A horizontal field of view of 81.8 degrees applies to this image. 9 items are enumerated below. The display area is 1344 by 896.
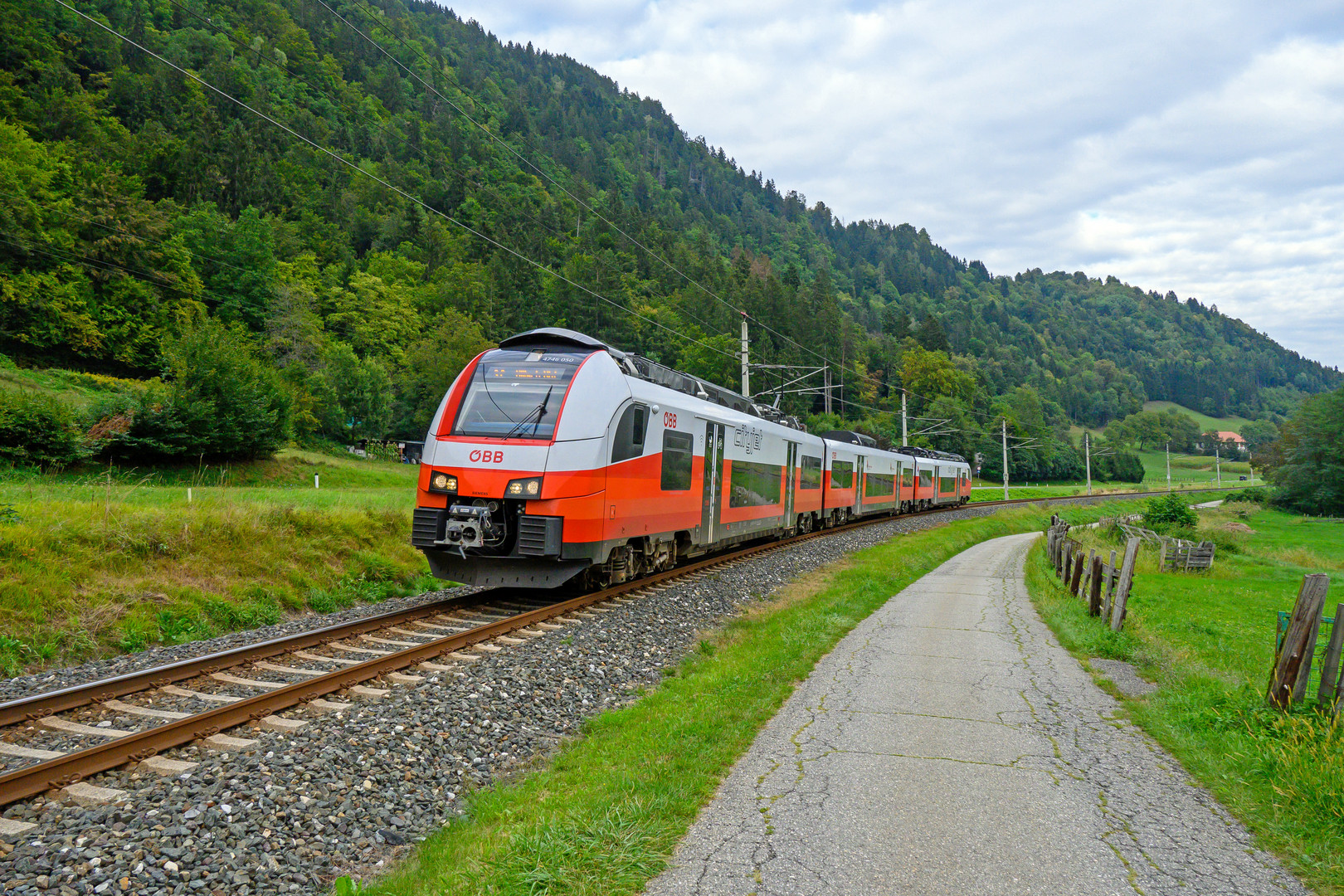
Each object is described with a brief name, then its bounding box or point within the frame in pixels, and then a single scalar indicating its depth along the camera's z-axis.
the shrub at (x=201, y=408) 25.83
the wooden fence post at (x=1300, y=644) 6.16
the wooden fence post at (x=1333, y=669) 5.89
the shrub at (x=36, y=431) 20.19
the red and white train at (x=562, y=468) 10.12
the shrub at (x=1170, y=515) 40.31
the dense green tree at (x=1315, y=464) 63.22
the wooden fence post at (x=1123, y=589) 11.24
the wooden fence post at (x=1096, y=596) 13.07
